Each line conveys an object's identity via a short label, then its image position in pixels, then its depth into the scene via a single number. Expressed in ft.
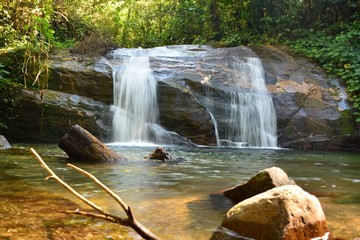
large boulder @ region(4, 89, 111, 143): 38.06
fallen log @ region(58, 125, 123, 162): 24.21
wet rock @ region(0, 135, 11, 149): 29.87
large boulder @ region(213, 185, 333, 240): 9.34
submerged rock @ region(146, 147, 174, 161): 25.59
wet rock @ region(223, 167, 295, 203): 13.38
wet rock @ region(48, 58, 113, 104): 40.40
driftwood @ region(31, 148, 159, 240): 5.93
